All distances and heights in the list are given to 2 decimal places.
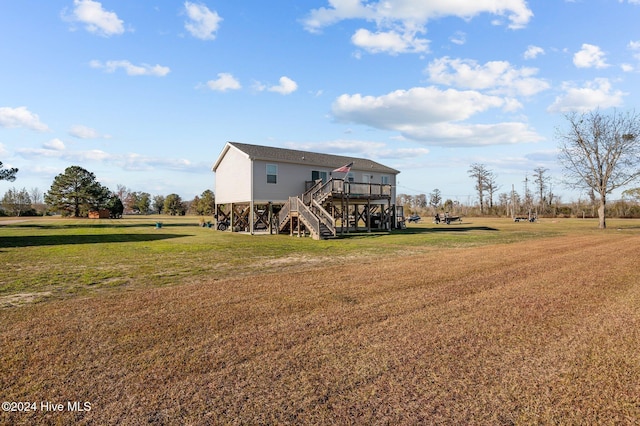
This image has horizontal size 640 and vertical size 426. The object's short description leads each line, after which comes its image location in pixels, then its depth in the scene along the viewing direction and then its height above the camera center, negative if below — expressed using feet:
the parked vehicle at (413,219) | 167.08 -1.96
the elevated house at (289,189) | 83.46 +6.43
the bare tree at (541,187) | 253.65 +19.33
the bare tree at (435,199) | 308.60 +13.23
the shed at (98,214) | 180.86 +0.70
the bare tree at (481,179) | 268.82 +26.25
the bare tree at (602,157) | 111.34 +18.08
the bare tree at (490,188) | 266.92 +19.39
